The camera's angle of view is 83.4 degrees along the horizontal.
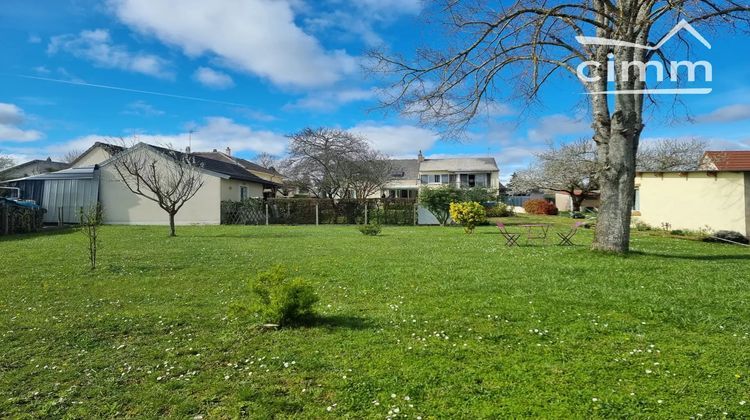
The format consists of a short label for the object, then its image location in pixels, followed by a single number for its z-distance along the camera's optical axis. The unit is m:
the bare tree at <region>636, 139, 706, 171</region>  34.19
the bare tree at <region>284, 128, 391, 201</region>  28.48
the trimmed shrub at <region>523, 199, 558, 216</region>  38.88
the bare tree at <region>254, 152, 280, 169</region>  58.12
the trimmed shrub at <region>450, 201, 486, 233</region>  17.78
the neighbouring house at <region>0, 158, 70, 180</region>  41.12
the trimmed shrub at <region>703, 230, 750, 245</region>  14.89
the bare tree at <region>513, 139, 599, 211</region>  34.72
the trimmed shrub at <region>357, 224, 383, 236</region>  16.44
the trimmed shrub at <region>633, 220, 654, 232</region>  19.36
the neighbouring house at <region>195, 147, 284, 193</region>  46.25
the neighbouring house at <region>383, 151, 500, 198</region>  49.81
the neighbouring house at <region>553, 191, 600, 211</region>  39.35
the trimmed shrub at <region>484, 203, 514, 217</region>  31.17
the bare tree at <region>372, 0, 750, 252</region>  9.00
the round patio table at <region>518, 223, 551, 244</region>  14.14
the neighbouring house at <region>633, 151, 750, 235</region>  15.82
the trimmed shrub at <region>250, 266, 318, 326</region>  4.50
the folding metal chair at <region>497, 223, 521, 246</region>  12.38
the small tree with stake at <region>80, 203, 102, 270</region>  8.34
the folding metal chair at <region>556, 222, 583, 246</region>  12.28
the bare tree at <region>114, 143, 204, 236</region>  23.50
